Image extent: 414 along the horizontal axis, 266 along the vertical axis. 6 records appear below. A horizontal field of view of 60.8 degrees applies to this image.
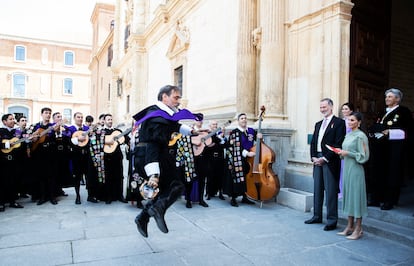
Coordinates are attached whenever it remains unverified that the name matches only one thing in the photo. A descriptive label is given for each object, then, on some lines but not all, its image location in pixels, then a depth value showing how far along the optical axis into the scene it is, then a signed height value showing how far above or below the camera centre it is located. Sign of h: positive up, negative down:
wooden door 6.74 +1.69
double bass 6.21 -0.63
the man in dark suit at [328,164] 5.00 -0.36
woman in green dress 4.53 -0.46
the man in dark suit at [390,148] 5.22 -0.11
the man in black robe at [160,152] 4.02 -0.19
